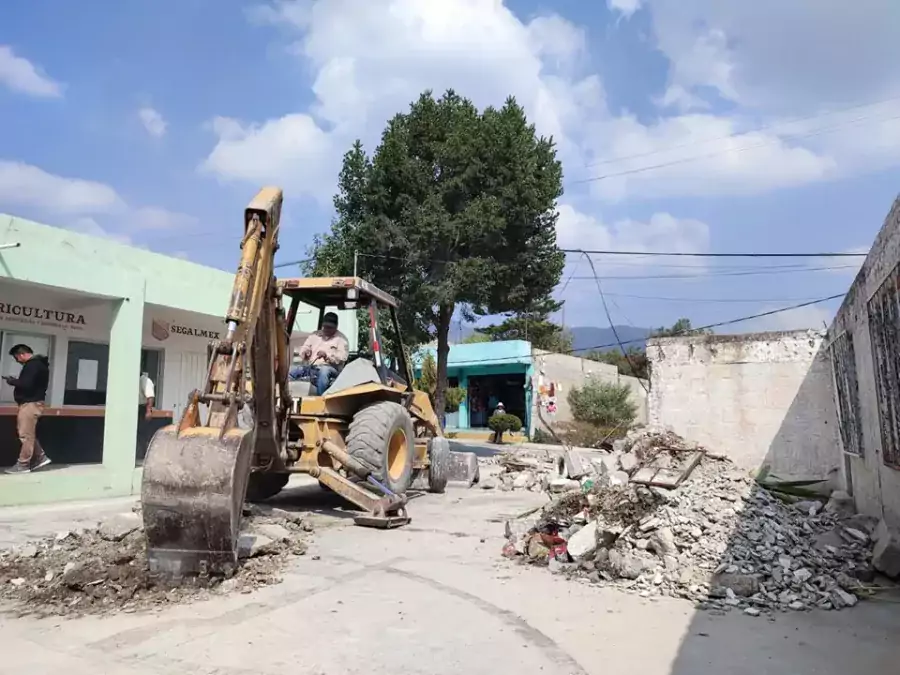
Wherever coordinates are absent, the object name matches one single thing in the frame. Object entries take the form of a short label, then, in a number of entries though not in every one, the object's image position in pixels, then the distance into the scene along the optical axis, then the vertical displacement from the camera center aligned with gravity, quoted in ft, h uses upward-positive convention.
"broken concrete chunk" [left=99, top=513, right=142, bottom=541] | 19.01 -3.17
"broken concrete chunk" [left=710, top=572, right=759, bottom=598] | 16.10 -4.03
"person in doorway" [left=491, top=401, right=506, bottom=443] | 89.13 -2.55
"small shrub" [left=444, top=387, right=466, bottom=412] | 95.69 +2.81
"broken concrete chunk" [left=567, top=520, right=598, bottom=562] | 18.58 -3.49
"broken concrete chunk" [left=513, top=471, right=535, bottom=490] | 39.42 -3.76
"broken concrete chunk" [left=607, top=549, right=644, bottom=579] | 17.48 -3.83
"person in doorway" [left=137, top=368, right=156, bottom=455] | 41.70 +1.03
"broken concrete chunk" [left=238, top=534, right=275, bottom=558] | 18.15 -3.36
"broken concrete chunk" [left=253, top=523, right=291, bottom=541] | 20.43 -3.40
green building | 29.50 +4.82
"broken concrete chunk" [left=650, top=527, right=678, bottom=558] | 18.06 -3.39
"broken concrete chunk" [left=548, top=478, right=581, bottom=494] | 30.53 -3.16
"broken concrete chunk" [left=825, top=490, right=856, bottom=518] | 23.98 -3.43
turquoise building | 101.24 +5.92
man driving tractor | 27.50 +2.58
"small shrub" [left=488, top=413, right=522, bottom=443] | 88.02 -0.93
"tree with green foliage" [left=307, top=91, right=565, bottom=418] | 55.77 +16.52
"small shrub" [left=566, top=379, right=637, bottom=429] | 90.38 +1.21
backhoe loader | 15.20 -0.40
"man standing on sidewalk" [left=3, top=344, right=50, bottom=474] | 32.19 +1.08
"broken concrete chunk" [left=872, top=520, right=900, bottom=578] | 16.76 -3.59
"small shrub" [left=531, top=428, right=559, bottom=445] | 90.58 -2.93
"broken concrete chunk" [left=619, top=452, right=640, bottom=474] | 31.05 -2.23
